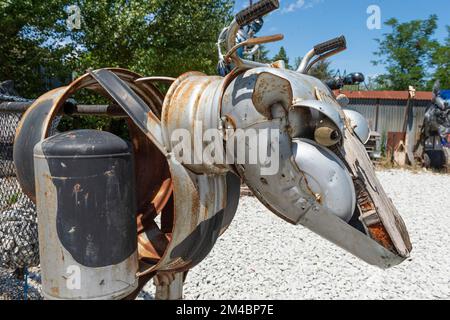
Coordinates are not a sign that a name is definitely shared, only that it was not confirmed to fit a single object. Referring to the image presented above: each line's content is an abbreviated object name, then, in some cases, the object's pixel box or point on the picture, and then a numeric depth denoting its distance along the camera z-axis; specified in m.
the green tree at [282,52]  37.47
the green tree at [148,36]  8.70
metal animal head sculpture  1.17
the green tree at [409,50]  21.23
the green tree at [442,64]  19.53
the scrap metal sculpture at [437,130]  10.77
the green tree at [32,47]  7.64
